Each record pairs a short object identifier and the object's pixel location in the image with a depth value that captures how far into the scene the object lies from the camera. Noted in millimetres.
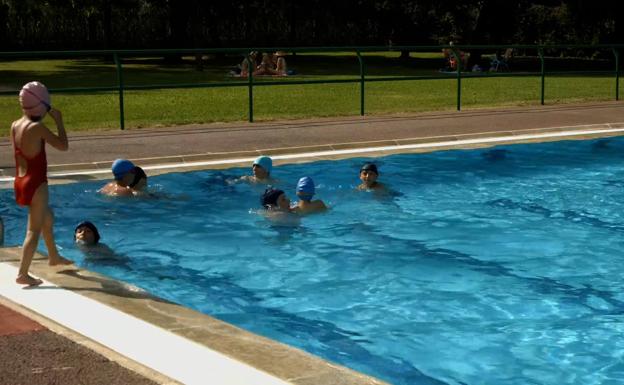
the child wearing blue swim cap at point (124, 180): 13375
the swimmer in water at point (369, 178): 13909
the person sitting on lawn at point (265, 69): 36312
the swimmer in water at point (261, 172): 14438
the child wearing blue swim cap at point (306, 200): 12711
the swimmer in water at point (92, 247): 10773
